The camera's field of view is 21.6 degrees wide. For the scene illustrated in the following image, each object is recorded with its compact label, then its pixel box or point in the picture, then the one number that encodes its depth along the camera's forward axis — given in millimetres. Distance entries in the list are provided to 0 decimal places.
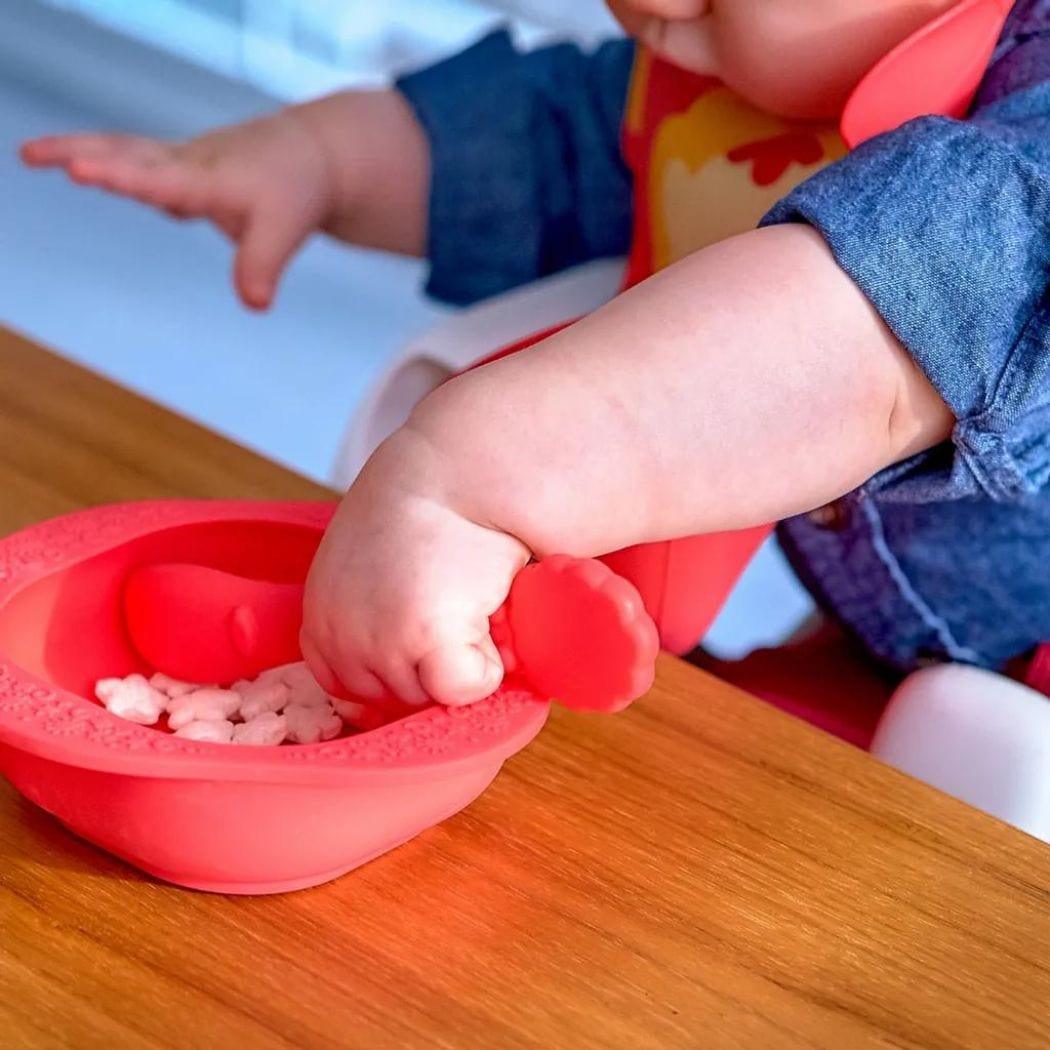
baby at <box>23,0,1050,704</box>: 615
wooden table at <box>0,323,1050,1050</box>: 583
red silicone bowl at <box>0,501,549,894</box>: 582
